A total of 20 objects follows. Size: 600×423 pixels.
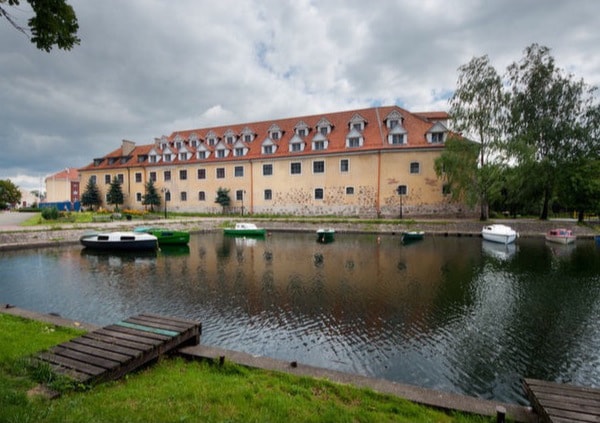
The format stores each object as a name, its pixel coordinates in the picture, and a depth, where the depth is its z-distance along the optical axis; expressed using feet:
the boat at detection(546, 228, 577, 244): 80.12
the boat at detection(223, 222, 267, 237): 99.45
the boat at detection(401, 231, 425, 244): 83.83
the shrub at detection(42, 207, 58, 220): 100.58
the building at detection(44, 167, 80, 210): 246.47
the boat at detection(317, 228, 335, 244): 88.32
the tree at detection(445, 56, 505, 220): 101.14
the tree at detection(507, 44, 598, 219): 102.12
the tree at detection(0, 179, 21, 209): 202.53
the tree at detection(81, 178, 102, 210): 172.76
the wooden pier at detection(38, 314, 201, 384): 14.90
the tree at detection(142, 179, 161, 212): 159.33
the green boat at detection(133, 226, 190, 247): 80.48
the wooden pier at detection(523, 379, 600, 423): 12.14
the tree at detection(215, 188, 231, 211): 147.13
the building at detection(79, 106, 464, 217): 121.90
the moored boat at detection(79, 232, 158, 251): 71.05
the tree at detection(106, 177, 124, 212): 167.53
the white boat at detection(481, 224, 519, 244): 78.28
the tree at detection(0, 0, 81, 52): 14.47
